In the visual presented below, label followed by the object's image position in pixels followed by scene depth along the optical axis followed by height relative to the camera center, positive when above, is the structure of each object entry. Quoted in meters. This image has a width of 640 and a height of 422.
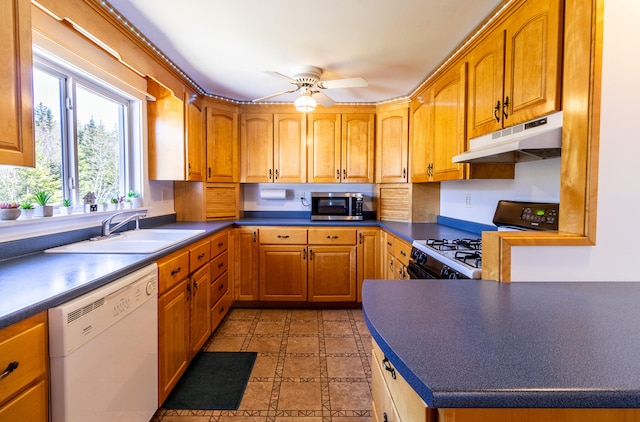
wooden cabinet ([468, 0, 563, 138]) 1.30 +0.67
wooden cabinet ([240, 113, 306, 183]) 3.38 +0.58
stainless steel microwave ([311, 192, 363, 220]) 3.41 -0.09
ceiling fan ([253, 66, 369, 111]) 2.33 +0.93
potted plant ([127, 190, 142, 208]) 2.46 -0.01
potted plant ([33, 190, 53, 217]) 1.60 -0.04
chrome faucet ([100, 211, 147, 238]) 1.99 -0.18
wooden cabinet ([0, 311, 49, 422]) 0.82 -0.51
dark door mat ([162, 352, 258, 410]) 1.77 -1.20
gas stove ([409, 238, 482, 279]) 1.42 -0.32
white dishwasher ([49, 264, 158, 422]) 0.98 -0.61
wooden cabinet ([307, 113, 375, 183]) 3.38 +0.57
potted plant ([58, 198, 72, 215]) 1.77 -0.06
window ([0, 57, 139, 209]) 1.68 +0.38
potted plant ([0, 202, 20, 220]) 1.39 -0.06
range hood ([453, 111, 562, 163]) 1.21 +0.25
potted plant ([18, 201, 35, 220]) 1.51 -0.07
